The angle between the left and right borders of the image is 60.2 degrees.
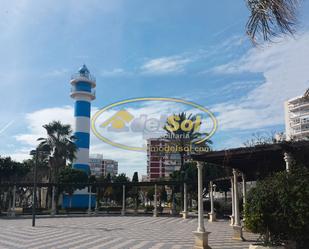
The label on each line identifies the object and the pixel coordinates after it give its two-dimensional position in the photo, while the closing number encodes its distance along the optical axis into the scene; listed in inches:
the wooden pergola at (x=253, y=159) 316.1
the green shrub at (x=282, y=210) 250.9
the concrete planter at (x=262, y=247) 246.5
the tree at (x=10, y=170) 1224.8
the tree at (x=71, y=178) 1169.1
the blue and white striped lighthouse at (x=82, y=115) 1464.5
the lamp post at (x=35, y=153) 666.4
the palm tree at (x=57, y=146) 1193.2
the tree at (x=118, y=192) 1568.1
